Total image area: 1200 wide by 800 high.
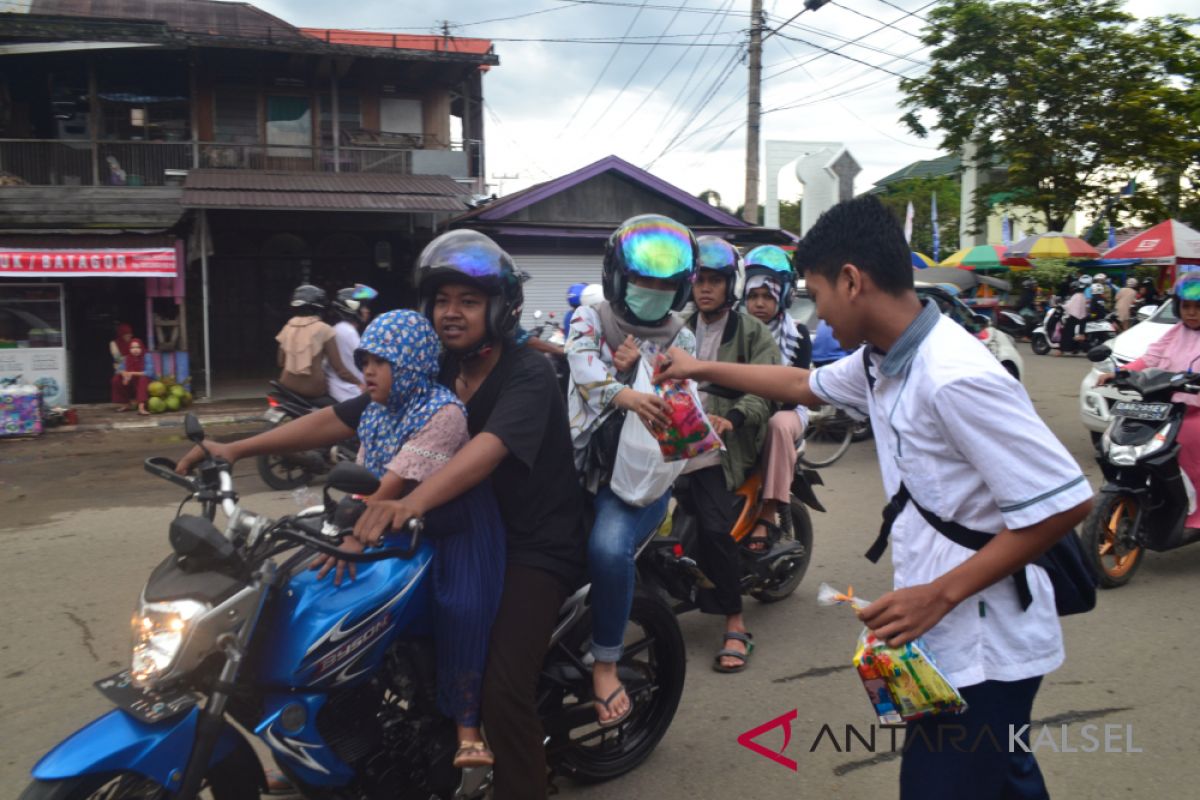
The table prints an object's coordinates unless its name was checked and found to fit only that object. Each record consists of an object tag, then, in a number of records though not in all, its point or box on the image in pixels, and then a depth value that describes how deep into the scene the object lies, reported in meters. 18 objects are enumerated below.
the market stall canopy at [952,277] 21.72
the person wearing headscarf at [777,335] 4.54
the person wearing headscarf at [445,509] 2.51
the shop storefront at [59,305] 13.91
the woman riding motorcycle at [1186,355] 5.36
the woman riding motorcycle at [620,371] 3.00
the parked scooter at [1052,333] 20.25
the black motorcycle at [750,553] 3.57
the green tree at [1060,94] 20.41
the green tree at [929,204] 44.56
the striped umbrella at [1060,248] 21.81
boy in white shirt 1.82
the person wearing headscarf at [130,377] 14.09
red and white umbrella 17.42
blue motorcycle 2.11
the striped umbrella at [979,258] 25.02
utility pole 17.84
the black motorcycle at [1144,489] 5.20
